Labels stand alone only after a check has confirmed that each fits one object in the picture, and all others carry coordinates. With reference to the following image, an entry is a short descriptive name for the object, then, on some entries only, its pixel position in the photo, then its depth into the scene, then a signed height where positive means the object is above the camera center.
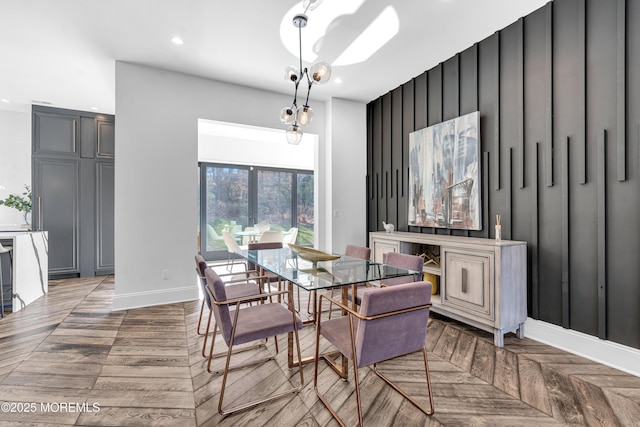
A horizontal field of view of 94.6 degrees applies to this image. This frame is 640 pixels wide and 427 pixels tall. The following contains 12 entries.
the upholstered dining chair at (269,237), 4.88 -0.41
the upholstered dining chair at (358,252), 3.06 -0.42
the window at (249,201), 6.71 +0.27
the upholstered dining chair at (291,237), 6.00 -0.50
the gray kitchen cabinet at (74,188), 4.96 +0.42
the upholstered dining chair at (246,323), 1.75 -0.72
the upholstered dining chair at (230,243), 5.22 -0.55
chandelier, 2.25 +1.03
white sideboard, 2.57 -0.65
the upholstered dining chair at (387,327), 1.51 -0.62
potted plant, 4.36 +0.14
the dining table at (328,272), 1.97 -0.45
